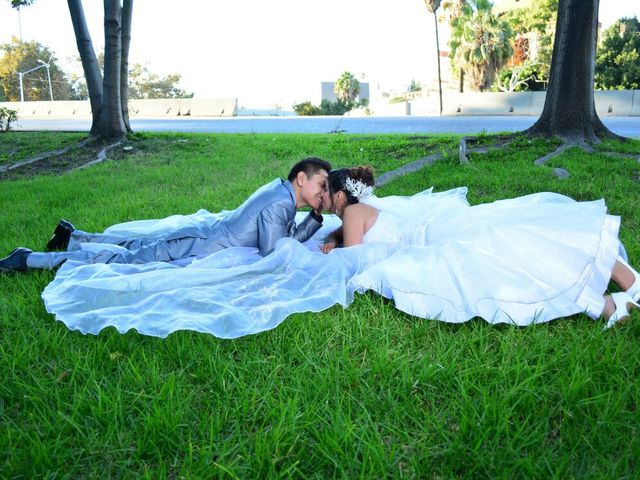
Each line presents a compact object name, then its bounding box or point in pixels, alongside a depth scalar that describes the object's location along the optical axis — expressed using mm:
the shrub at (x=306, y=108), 38625
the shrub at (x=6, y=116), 15445
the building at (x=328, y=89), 72375
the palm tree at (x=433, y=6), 33344
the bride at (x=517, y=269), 2588
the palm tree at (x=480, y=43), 33031
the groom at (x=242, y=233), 3693
